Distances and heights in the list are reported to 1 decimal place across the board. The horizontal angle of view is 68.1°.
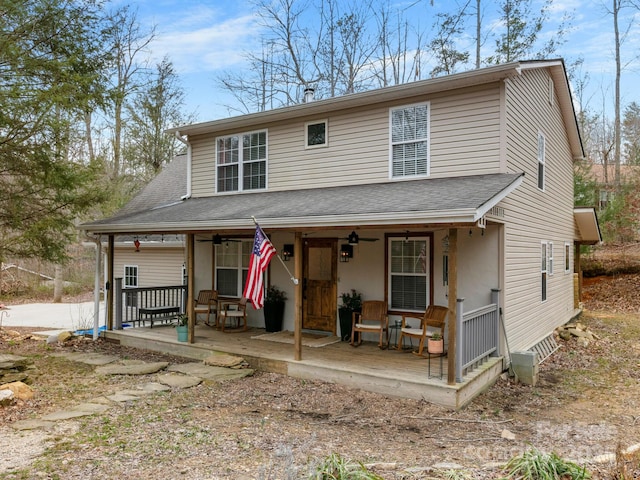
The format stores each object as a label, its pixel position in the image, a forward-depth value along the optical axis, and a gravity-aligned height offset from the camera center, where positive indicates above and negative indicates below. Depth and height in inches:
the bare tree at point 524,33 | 783.7 +359.5
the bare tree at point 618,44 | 872.3 +388.4
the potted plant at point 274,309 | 399.2 -52.1
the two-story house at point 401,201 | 284.0 +32.1
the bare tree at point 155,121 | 809.5 +220.2
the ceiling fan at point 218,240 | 417.1 +7.3
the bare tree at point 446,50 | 813.9 +346.1
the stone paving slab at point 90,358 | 337.1 -81.6
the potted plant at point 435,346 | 282.8 -58.4
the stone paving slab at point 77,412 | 219.1 -78.9
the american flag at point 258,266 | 280.8 -10.8
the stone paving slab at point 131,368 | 306.0 -80.5
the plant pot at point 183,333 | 366.6 -66.1
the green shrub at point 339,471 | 138.3 -67.1
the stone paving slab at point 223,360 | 317.5 -76.6
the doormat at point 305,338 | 351.3 -70.7
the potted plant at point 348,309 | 356.2 -46.1
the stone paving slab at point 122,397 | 246.5 -79.4
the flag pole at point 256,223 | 287.1 +15.2
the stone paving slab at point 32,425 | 205.5 -78.4
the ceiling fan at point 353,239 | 336.2 +6.8
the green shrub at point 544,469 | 139.0 -66.3
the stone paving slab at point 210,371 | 296.5 -79.9
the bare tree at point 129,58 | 782.5 +324.2
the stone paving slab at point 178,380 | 277.6 -80.1
